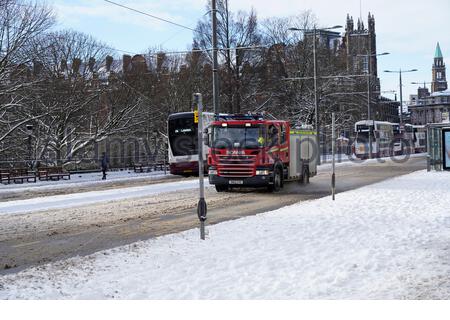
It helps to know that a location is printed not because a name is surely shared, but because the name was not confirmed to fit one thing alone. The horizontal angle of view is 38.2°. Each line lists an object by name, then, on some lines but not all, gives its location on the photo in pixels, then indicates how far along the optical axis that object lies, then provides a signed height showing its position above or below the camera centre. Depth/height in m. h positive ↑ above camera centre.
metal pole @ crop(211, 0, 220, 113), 28.75 +4.04
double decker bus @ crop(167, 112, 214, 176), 37.78 +0.81
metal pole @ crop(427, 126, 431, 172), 35.27 -0.05
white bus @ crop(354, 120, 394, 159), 61.91 +1.41
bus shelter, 33.41 +0.09
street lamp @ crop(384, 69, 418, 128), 66.69 +7.13
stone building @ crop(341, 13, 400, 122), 79.81 +19.63
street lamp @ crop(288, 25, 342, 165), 42.62 +5.44
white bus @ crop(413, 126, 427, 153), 83.44 +1.51
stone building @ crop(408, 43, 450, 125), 172.25 +13.01
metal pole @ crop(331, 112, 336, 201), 19.30 +0.11
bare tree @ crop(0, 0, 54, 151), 33.09 +5.55
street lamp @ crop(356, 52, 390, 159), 60.62 +1.67
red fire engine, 23.30 +0.13
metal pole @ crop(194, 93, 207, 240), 12.27 -0.23
